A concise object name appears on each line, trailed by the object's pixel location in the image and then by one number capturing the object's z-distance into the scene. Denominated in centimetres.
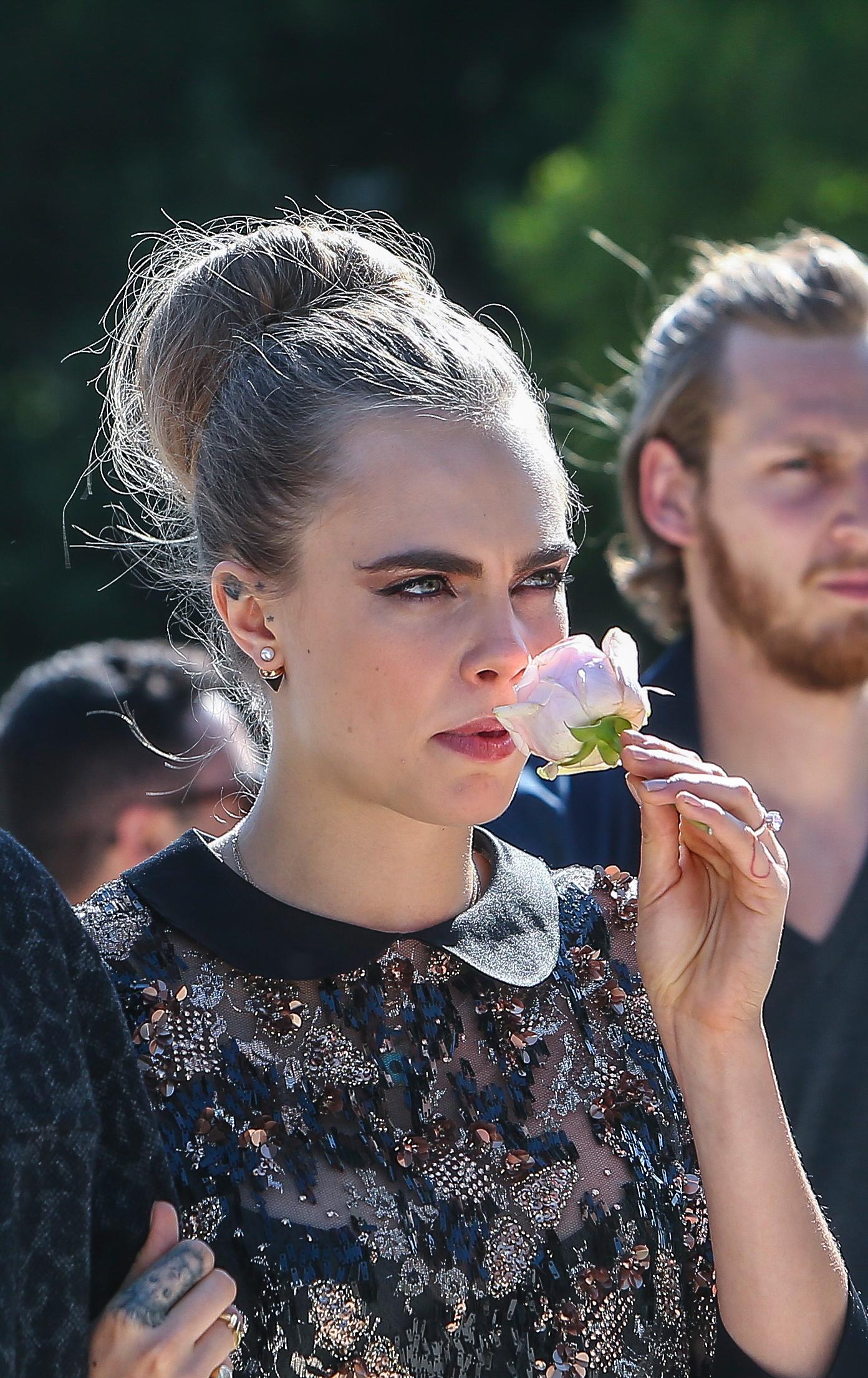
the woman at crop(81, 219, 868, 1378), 367
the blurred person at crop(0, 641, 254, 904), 640
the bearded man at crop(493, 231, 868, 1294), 567
